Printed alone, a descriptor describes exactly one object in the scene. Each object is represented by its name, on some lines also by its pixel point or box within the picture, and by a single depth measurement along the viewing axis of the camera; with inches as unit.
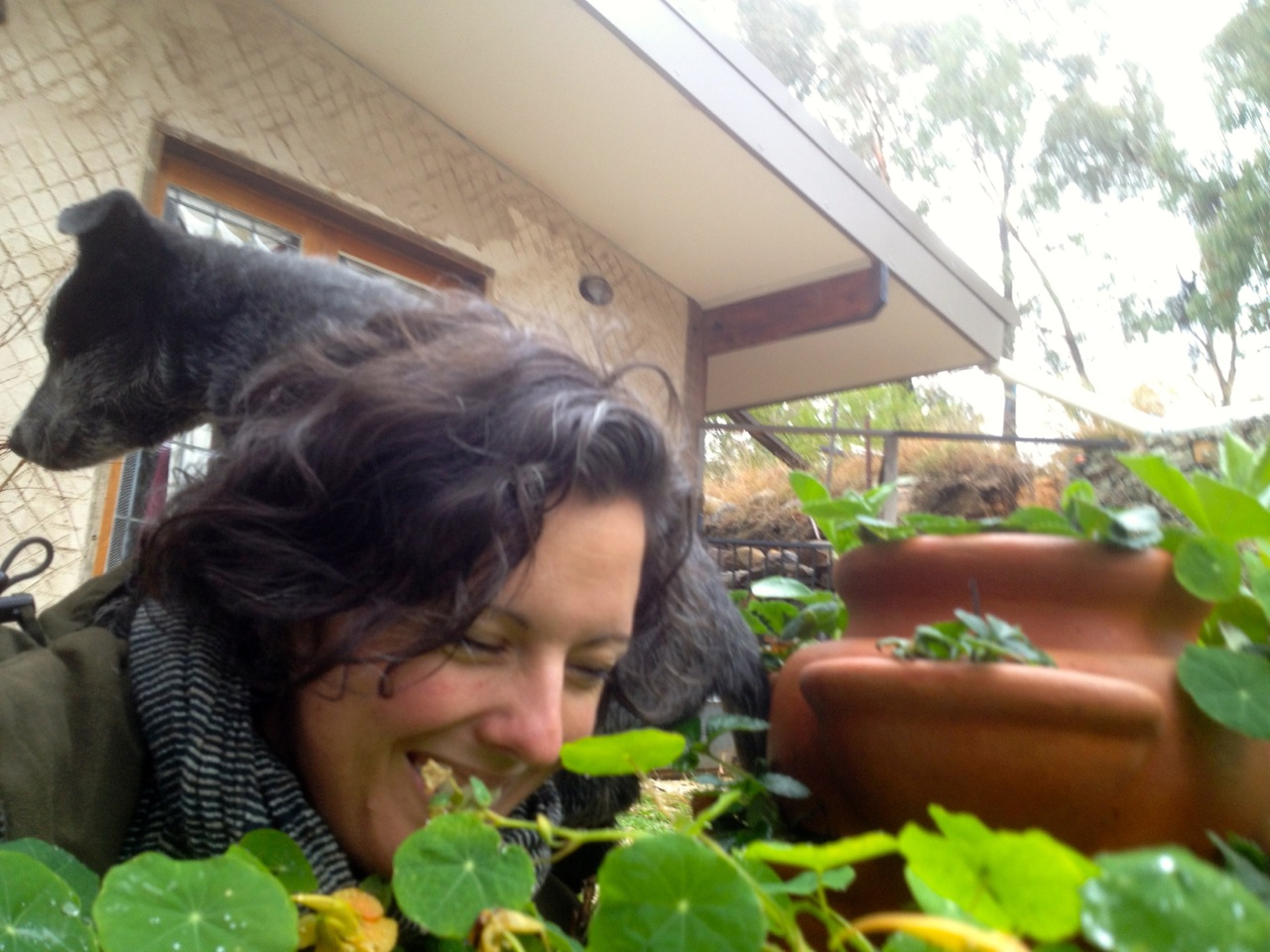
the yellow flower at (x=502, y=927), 14.9
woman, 28.1
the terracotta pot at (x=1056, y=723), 20.8
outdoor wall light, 137.0
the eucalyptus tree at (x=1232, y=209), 363.3
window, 98.5
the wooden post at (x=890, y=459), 169.9
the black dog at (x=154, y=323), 68.7
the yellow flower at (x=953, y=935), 9.7
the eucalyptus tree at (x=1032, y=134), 451.8
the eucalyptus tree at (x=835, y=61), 469.7
